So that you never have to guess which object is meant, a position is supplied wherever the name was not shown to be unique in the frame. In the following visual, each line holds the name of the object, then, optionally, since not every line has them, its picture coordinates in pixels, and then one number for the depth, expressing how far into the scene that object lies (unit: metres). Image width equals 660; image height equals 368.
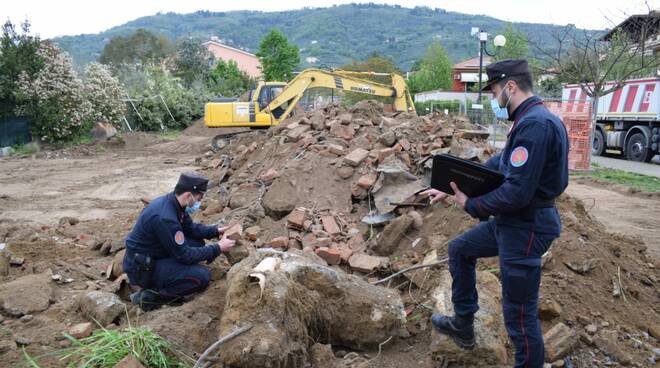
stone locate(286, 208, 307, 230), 6.23
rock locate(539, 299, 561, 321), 3.88
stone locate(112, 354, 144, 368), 2.98
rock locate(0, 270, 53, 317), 4.19
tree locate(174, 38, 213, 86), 48.55
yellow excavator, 14.86
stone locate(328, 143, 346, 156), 8.05
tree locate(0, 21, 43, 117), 18.14
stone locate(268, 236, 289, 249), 5.73
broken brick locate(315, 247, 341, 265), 5.20
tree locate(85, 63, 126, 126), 21.39
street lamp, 16.64
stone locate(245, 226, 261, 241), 6.14
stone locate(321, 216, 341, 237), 6.07
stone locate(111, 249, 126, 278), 5.29
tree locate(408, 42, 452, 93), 48.12
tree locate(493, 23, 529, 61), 31.72
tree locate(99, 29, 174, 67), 59.19
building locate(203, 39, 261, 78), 72.07
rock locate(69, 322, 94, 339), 3.65
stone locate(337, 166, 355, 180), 7.30
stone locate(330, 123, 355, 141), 9.05
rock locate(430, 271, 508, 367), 3.51
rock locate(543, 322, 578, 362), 3.53
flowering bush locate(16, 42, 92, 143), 18.48
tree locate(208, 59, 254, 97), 36.84
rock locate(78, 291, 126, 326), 3.90
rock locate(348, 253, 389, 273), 5.05
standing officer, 2.83
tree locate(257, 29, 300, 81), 41.34
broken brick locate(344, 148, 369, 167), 7.39
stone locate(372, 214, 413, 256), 5.55
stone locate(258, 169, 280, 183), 7.91
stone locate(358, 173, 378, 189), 6.73
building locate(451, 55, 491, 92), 56.03
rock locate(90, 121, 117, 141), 21.89
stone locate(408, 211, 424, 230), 5.65
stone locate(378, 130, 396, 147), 7.93
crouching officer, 4.27
